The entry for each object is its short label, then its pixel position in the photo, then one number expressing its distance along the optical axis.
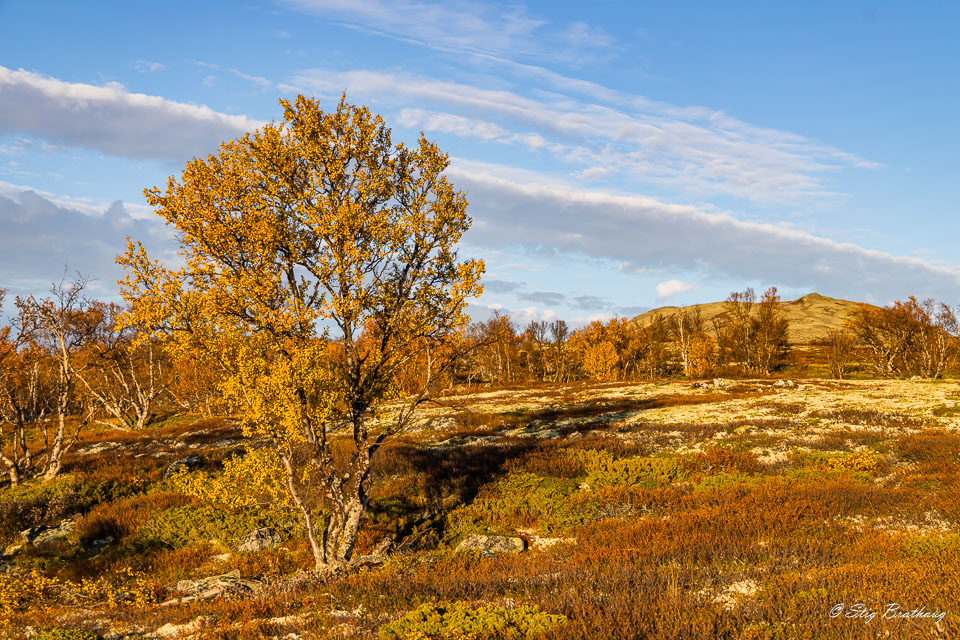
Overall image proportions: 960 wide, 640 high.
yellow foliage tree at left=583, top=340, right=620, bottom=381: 82.69
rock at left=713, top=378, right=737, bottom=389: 50.47
